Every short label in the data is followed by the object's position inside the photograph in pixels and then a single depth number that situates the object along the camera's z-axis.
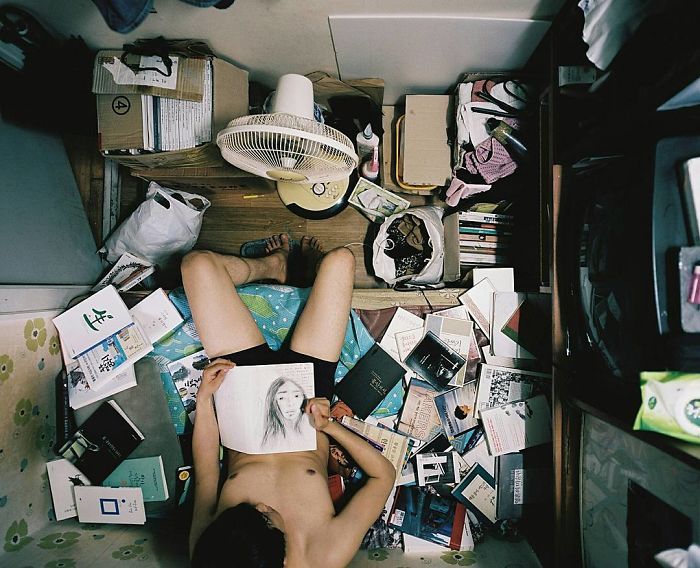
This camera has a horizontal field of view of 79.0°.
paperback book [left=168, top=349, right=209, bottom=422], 1.79
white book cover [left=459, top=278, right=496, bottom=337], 1.79
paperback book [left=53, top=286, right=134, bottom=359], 1.74
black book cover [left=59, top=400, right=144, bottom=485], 1.74
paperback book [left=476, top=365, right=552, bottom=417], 1.79
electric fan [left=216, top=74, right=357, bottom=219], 1.11
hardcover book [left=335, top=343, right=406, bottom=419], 1.80
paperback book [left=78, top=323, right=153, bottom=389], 1.71
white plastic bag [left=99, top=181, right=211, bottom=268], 2.00
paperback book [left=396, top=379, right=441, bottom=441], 1.82
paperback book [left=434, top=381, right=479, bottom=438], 1.82
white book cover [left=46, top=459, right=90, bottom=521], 1.73
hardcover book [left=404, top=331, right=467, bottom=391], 1.79
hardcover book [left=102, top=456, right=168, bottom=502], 1.75
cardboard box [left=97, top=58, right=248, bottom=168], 1.65
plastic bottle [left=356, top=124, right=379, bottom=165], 1.91
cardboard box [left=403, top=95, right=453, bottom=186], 1.93
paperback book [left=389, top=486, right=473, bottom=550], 1.76
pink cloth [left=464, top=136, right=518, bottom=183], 1.74
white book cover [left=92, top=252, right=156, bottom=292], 1.94
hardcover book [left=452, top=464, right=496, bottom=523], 1.82
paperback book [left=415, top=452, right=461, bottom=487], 1.83
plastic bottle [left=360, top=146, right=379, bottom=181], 2.03
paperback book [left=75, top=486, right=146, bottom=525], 1.73
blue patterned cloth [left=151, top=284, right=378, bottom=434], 1.78
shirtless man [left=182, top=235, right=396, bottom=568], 1.48
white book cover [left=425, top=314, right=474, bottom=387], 1.80
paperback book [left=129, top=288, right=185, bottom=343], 1.75
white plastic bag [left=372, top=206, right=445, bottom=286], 1.86
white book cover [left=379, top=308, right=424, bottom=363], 1.81
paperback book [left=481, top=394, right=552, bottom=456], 1.78
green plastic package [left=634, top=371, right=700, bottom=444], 0.92
